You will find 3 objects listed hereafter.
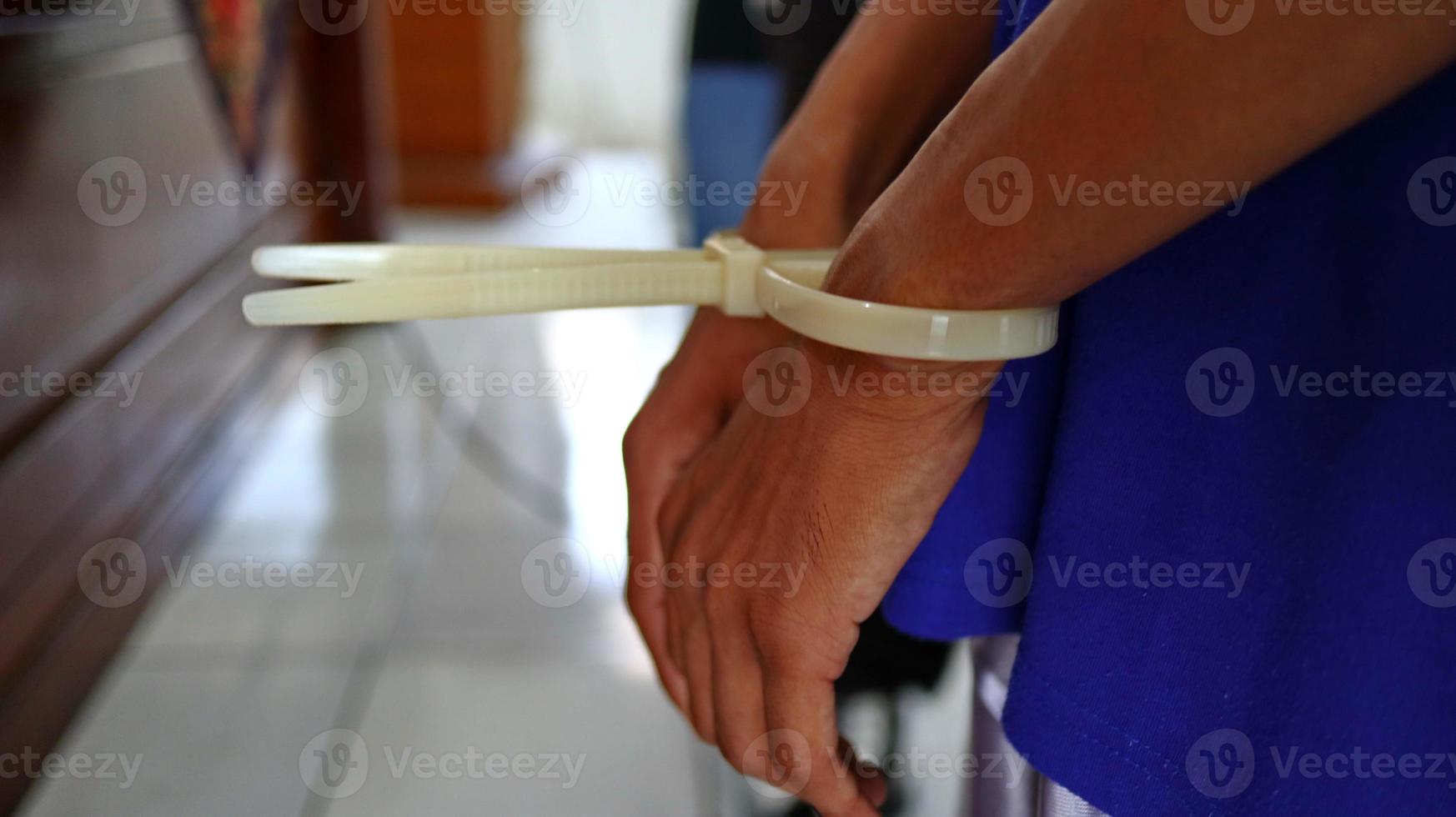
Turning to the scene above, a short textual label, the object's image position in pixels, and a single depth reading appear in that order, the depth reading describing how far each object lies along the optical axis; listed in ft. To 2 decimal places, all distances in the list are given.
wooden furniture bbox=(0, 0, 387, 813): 2.86
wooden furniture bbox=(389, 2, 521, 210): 11.71
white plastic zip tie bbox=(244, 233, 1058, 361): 0.98
